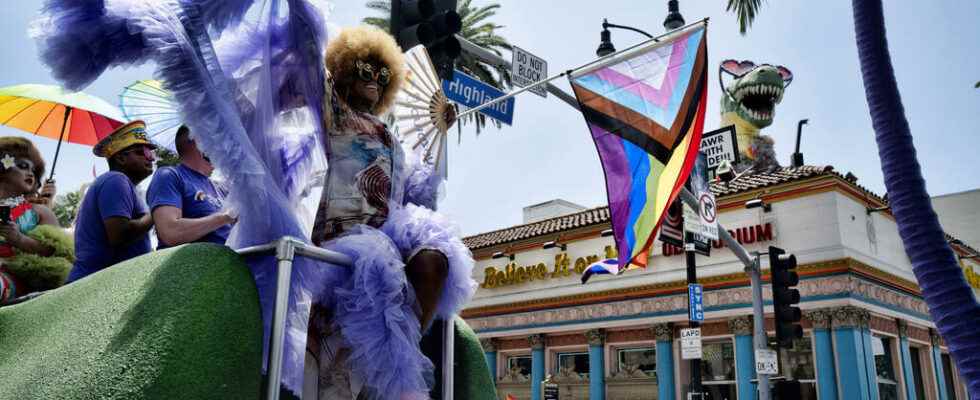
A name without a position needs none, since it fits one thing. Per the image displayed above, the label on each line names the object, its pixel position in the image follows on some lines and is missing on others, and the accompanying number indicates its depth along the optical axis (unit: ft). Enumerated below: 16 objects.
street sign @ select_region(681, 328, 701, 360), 39.75
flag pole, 22.26
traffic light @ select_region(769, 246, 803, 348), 35.73
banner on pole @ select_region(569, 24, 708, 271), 20.18
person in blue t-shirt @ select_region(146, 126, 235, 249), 8.04
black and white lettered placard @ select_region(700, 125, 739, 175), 51.11
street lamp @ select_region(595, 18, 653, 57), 43.91
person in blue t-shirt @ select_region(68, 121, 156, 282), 9.18
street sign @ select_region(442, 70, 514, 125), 25.85
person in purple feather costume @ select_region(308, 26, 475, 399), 7.67
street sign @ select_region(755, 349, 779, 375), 36.17
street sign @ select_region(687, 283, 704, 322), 40.65
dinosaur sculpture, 84.38
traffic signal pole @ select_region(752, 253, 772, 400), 36.60
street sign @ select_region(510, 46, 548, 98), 28.48
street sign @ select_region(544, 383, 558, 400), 67.82
